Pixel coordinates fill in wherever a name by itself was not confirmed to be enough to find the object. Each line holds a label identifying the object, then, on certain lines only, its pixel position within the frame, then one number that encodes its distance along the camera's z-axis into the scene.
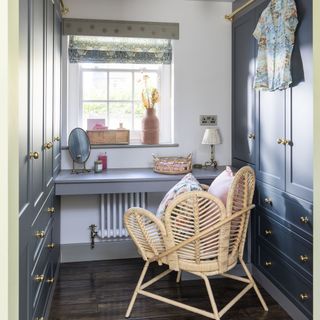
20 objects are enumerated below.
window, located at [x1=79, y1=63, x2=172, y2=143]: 3.14
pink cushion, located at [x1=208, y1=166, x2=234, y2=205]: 2.12
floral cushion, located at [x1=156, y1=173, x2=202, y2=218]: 2.11
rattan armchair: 1.93
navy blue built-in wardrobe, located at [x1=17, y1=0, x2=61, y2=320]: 1.35
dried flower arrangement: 3.08
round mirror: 2.82
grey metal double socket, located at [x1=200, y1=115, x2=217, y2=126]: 3.18
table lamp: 2.99
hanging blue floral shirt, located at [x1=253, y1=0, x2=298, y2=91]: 2.05
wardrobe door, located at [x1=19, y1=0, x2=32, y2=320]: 1.28
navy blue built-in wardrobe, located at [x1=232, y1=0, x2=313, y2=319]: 1.97
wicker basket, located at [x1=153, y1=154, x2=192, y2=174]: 2.77
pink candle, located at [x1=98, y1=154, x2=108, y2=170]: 2.98
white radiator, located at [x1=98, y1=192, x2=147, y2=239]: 3.00
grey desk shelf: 2.54
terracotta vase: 3.09
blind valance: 2.94
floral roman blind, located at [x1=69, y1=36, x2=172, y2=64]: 2.99
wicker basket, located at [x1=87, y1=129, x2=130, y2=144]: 3.04
